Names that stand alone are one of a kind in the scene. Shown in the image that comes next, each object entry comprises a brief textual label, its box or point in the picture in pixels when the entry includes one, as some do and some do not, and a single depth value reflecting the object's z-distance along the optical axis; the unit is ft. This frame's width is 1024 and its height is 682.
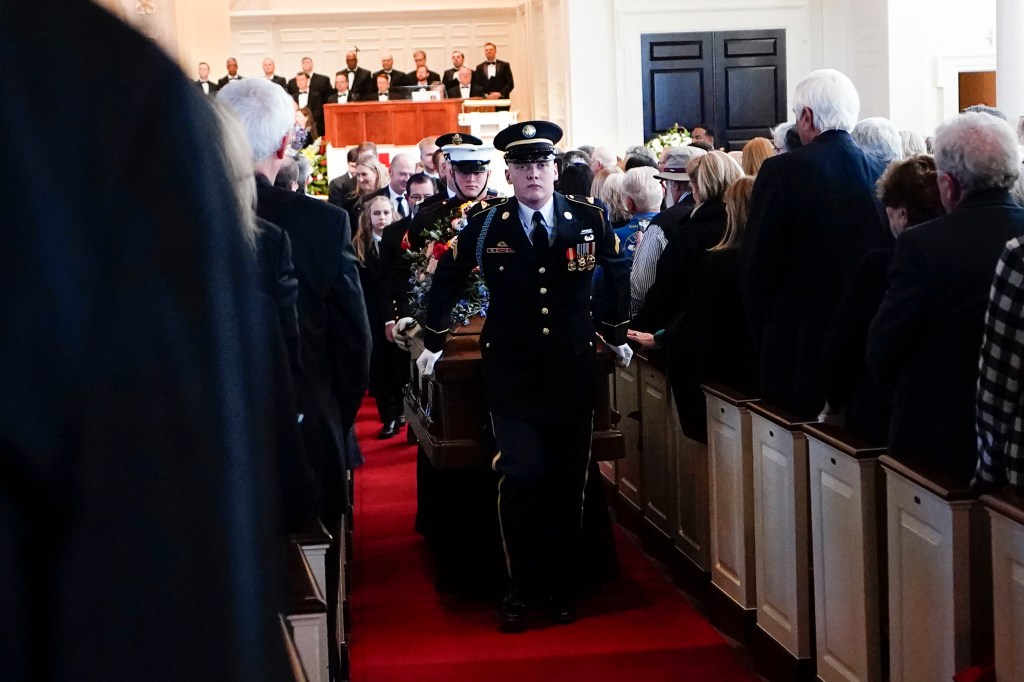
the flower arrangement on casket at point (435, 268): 19.03
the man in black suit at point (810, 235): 15.35
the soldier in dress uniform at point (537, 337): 17.11
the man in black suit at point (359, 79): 73.41
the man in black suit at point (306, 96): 73.26
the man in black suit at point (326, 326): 12.97
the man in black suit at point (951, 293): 11.55
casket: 18.29
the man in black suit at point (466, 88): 70.95
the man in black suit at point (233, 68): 72.84
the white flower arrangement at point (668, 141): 44.11
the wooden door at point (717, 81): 62.44
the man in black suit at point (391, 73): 71.46
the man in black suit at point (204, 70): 60.34
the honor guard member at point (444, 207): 21.04
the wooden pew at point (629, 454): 21.71
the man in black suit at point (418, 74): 73.19
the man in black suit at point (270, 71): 74.59
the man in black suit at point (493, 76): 72.49
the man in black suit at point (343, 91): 71.41
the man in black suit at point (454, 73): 73.82
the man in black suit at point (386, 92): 66.44
